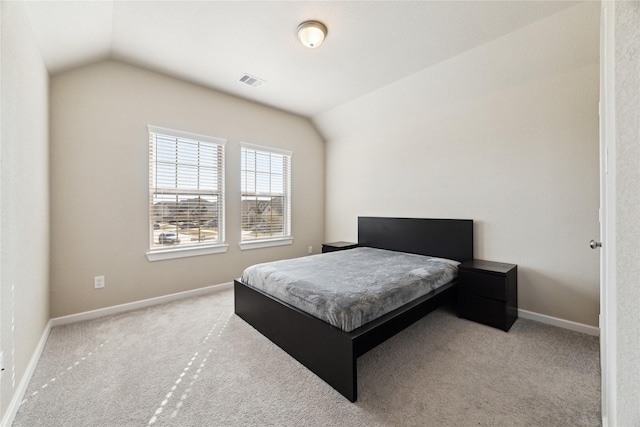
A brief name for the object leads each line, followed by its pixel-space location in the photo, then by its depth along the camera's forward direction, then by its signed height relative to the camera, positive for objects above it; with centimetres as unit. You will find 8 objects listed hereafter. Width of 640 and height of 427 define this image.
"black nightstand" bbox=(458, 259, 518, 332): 259 -81
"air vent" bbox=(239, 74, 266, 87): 337 +170
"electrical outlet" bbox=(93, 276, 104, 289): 286 -73
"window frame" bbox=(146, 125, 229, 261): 322 +22
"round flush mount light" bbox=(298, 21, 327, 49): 236 +161
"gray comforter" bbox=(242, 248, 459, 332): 189 -60
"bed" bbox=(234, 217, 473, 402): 173 -84
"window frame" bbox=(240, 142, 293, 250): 405 +14
